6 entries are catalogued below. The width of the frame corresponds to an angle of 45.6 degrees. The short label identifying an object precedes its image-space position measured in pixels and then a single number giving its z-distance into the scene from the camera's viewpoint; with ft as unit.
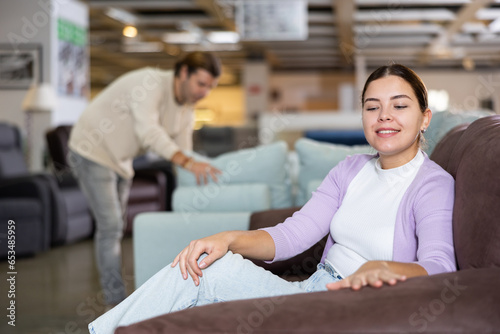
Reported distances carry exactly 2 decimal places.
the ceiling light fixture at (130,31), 32.60
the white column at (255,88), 46.21
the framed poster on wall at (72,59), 24.62
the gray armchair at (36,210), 14.69
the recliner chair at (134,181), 18.42
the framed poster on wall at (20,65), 23.89
